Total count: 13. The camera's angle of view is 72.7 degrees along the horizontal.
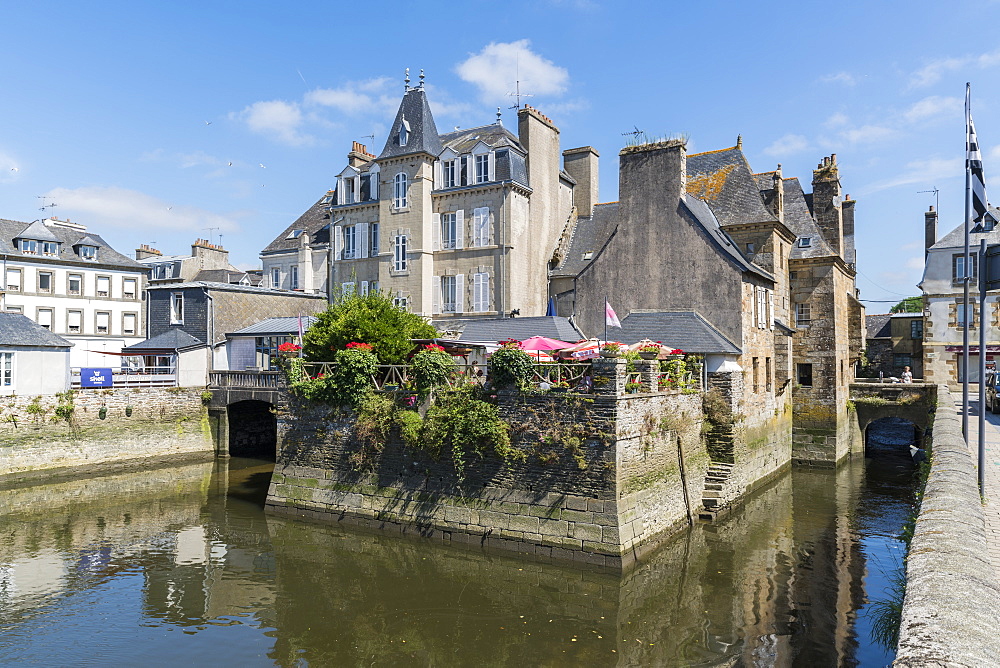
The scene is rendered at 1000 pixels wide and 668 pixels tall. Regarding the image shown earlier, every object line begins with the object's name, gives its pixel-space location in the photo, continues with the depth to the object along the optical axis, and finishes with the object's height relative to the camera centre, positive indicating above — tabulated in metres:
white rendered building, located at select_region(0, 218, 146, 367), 37.53 +3.85
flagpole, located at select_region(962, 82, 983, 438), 10.05 +2.35
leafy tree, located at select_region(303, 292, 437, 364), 20.12 +0.68
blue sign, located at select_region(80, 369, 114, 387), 27.33 -1.05
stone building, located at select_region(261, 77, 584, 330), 30.94 +6.57
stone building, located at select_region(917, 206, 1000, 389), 34.44 +2.04
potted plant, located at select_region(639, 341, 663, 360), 16.77 -0.03
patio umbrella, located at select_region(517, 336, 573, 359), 19.27 +0.20
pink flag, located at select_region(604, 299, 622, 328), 19.21 +0.93
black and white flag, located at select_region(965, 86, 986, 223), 9.34 +2.54
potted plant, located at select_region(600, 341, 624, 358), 15.20 +0.02
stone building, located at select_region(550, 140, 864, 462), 23.44 +3.00
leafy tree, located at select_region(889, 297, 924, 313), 89.14 +6.02
